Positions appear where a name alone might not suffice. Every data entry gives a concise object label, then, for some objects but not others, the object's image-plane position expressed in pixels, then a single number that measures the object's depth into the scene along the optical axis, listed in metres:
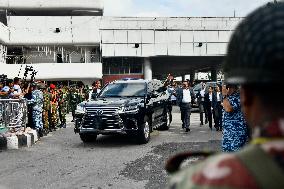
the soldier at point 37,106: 11.93
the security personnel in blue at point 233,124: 5.60
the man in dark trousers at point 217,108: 13.05
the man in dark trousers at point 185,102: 12.95
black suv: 10.34
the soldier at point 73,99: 17.75
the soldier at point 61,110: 15.11
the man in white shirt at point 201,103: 14.52
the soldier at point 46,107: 13.12
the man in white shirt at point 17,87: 11.45
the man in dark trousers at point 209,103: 13.91
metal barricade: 10.40
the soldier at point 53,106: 13.90
